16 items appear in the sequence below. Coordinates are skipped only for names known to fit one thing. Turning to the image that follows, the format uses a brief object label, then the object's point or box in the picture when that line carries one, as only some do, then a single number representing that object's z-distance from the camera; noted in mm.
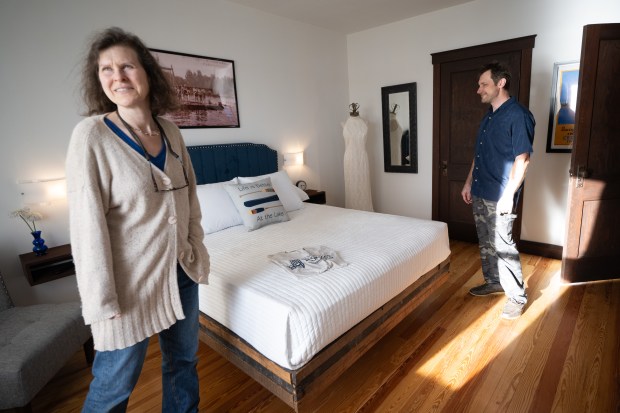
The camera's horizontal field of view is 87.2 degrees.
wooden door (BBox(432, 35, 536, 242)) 3191
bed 1391
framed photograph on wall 2910
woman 949
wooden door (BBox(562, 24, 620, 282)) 2318
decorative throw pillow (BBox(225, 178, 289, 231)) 2539
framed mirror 4047
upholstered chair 1433
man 2094
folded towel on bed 1707
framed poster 2939
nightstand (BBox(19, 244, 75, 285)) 2104
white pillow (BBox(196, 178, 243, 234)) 2541
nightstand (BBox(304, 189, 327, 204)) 3858
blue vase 2219
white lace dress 4113
